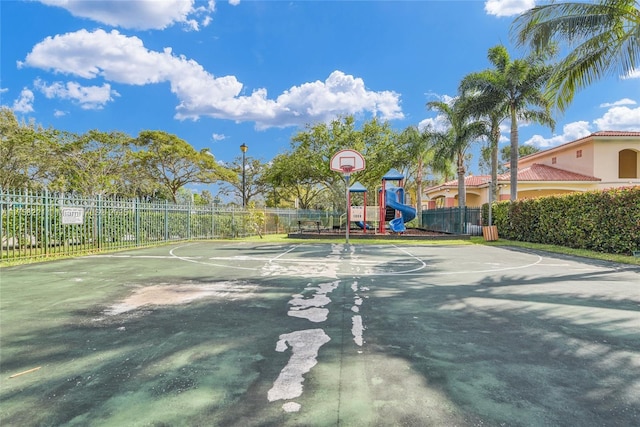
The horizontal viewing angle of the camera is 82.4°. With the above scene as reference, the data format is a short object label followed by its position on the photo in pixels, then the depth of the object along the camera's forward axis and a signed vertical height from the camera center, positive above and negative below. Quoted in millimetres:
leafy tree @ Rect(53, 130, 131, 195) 25453 +3944
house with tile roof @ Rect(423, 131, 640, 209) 26328 +3601
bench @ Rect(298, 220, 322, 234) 23356 -536
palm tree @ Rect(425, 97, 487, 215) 22984 +5638
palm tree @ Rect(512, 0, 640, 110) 11609 +6153
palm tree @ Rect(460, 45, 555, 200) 20236 +7052
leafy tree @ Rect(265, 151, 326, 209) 32844 +3962
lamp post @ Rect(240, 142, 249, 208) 23828 +4450
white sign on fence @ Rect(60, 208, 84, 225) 11648 -12
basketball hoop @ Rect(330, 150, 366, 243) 18812 +2797
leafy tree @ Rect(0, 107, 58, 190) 22125 +4000
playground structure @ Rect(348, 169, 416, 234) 21156 +313
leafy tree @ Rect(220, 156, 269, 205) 43656 +4939
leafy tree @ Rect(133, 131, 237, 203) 30719 +4757
